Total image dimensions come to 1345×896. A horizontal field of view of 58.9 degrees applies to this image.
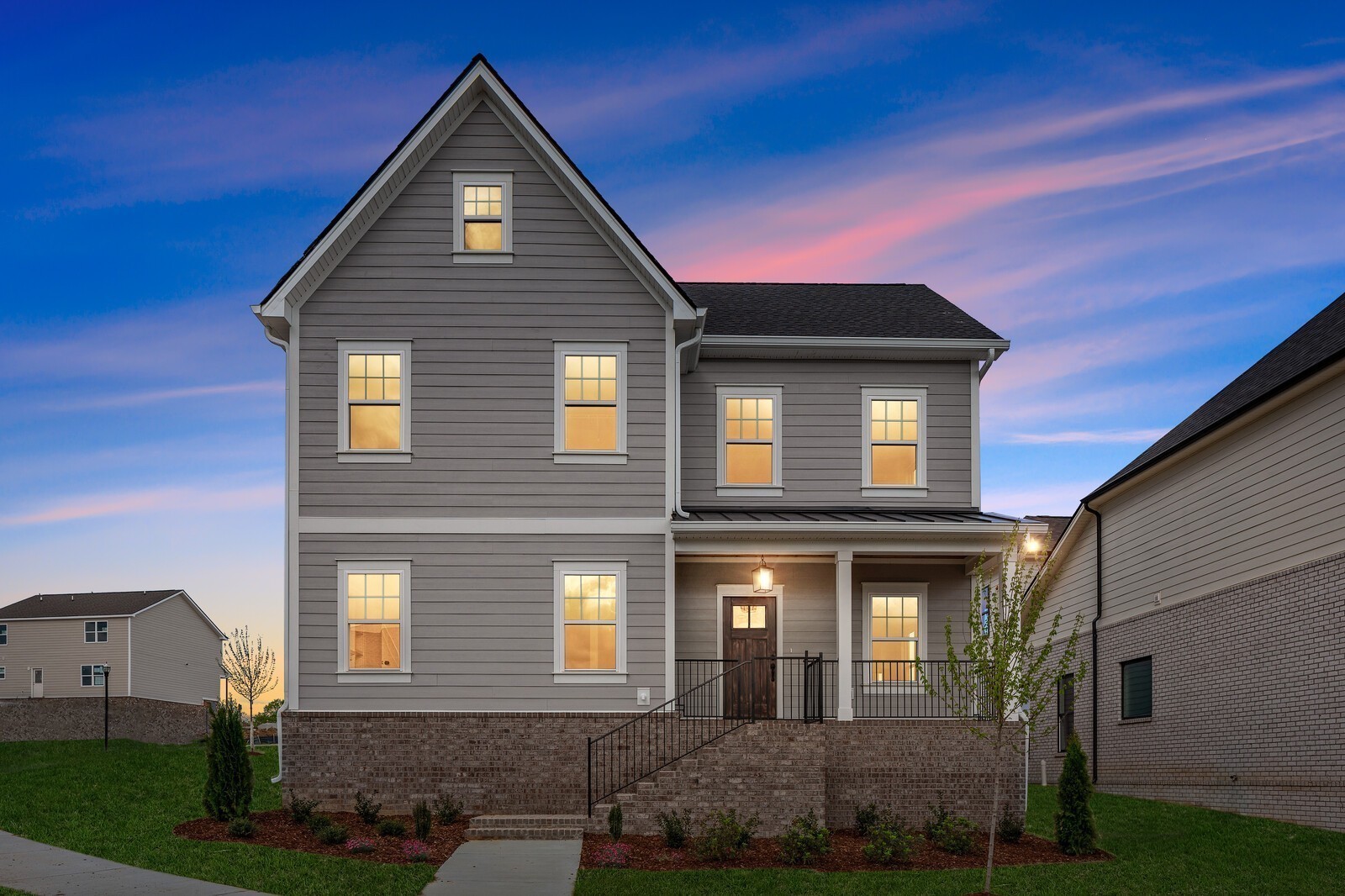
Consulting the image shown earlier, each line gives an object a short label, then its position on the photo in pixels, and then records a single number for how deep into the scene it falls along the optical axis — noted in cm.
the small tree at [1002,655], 1320
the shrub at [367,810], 1641
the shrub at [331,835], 1480
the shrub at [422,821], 1530
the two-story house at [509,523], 1742
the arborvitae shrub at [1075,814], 1561
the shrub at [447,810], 1656
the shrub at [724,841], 1487
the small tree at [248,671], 5253
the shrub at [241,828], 1508
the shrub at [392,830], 1561
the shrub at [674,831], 1545
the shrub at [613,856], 1423
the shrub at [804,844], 1480
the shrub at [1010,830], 1669
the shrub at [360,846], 1448
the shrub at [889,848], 1495
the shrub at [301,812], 1627
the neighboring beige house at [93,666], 4491
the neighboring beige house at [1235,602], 1678
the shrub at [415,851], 1420
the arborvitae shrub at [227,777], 1608
